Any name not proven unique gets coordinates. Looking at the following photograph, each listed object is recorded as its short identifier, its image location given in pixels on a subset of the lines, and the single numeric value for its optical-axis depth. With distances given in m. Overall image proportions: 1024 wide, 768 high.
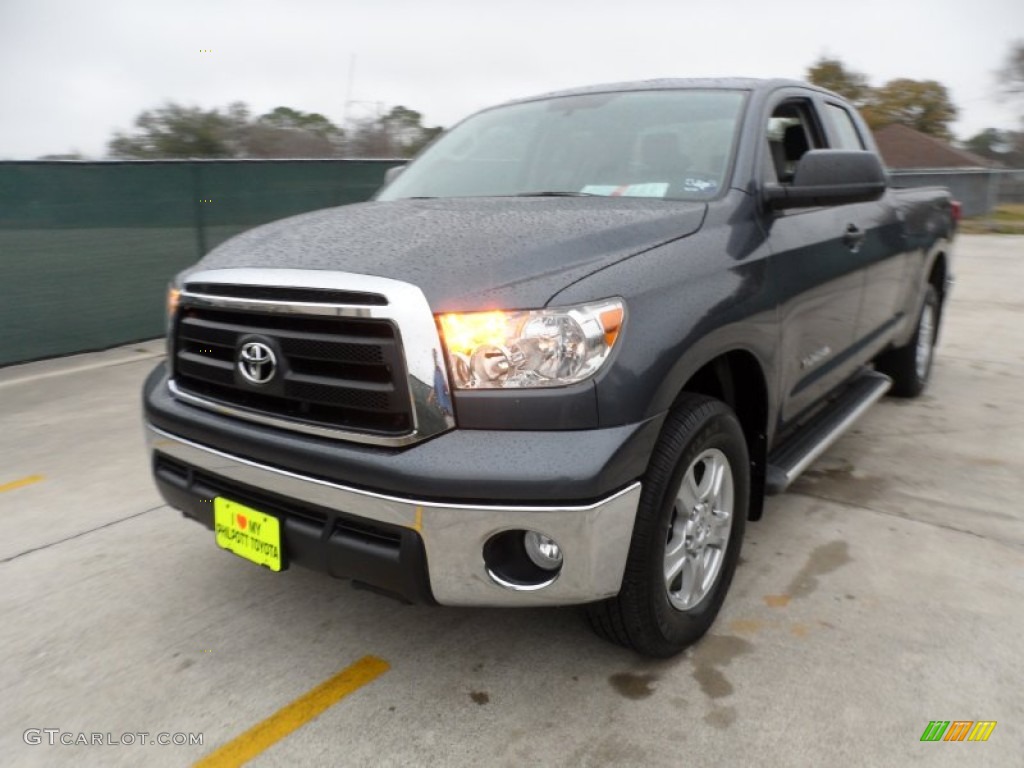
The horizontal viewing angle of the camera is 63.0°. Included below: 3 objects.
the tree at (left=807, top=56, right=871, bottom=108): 55.44
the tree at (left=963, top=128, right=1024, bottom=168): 56.07
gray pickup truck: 2.11
